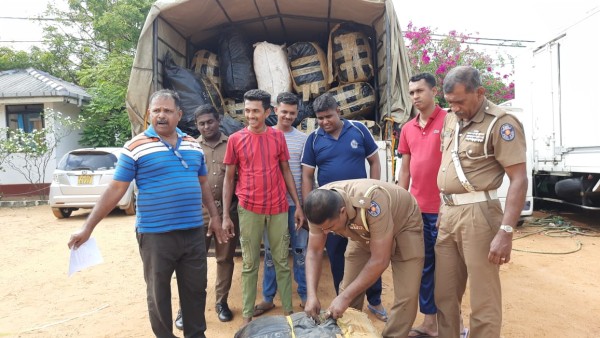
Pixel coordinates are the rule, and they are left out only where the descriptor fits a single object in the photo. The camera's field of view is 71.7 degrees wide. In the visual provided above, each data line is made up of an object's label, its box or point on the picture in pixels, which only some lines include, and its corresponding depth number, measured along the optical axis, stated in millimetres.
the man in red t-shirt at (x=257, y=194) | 3053
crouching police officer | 2150
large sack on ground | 2139
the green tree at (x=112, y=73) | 12023
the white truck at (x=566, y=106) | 5500
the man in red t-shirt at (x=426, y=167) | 2842
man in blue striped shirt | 2406
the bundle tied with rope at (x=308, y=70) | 4281
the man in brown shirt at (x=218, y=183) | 3334
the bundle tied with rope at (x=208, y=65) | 4453
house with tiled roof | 12242
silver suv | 8406
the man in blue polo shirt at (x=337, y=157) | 3189
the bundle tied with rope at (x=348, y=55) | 4238
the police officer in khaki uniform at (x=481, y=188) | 2166
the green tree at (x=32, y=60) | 16550
